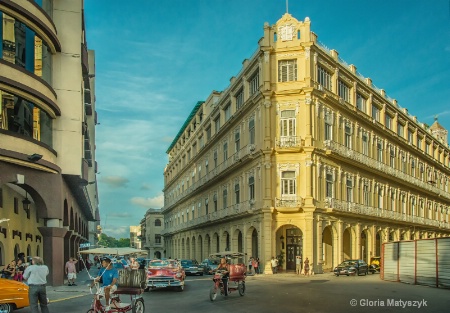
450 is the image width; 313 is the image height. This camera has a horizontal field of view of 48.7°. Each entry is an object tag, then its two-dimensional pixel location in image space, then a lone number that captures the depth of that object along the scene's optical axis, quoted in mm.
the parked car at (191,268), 45406
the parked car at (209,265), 45888
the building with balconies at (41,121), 23297
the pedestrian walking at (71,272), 28438
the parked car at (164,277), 25047
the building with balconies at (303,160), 41156
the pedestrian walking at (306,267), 38844
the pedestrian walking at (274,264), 39656
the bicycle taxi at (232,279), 20425
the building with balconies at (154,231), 127562
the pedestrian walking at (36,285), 14297
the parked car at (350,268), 38062
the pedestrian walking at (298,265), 39294
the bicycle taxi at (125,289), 13797
